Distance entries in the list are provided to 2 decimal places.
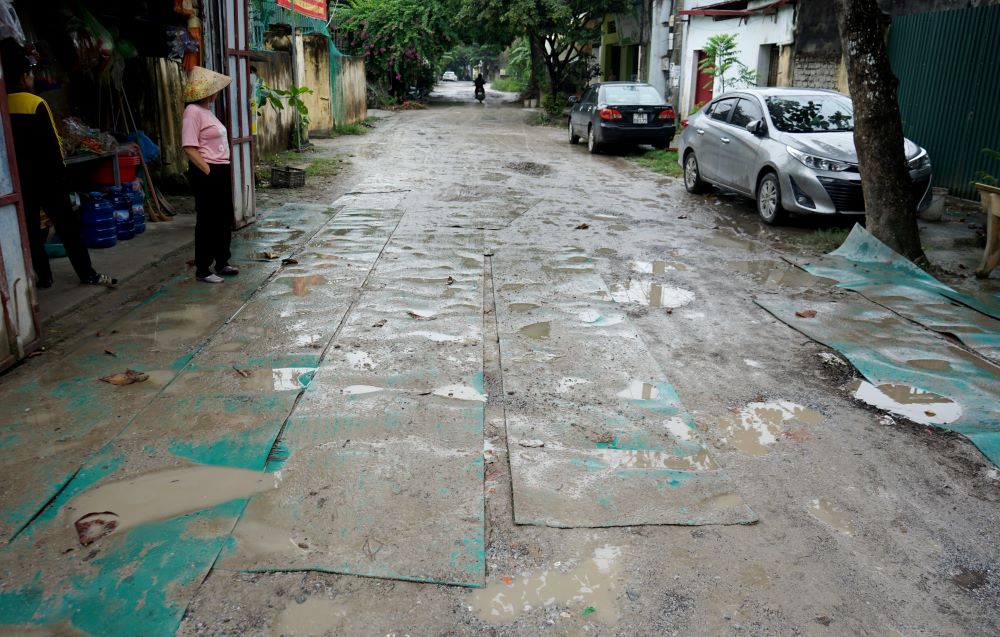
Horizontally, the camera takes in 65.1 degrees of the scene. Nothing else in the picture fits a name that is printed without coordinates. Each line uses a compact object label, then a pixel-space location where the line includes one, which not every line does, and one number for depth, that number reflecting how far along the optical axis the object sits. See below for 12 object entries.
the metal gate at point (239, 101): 8.82
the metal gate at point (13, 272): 4.88
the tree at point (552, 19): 25.73
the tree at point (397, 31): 29.98
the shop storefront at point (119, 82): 8.14
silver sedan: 9.06
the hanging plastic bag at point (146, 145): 9.73
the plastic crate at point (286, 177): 12.27
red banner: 17.61
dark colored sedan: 16.81
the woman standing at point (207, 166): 6.50
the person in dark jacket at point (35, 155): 6.09
